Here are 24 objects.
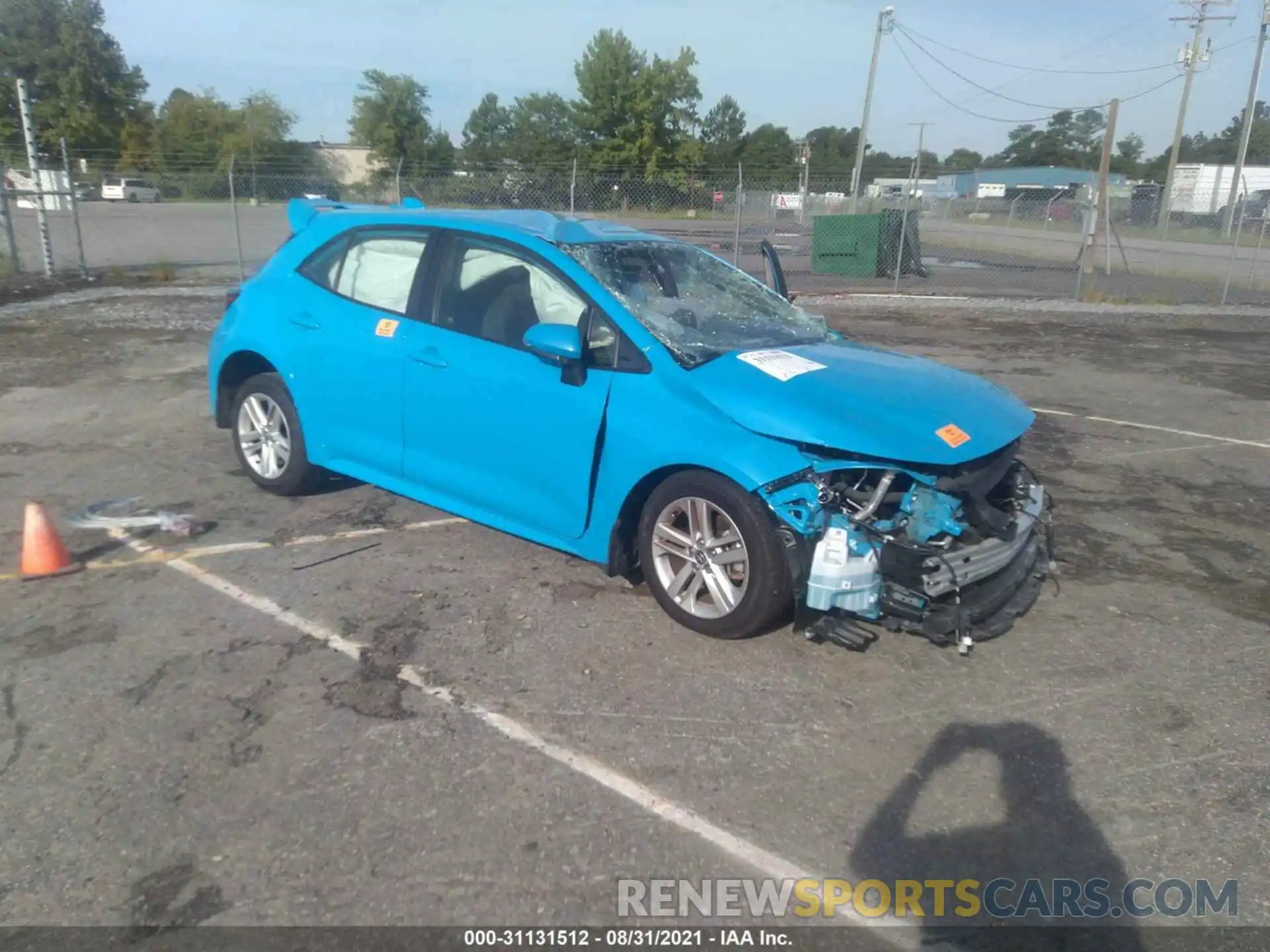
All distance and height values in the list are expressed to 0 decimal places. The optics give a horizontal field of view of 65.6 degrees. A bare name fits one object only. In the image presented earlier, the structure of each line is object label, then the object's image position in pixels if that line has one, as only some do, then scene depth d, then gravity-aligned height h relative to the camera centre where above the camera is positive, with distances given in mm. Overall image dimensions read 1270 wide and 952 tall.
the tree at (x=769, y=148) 68125 +3154
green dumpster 21750 -1066
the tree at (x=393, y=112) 58344 +3970
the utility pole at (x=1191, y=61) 38969 +5744
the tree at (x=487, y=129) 55916 +3594
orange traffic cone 4730 -1767
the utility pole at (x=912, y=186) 17830 +184
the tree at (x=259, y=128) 50106 +3248
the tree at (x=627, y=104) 58969 +4832
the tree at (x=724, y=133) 66688 +4277
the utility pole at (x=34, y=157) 14766 +154
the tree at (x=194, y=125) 60884 +3149
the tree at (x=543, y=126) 57125 +3538
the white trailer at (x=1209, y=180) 51750 +1526
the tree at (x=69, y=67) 66500 +6755
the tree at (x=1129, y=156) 75688 +3713
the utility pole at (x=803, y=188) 26281 +132
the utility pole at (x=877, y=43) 30219 +4534
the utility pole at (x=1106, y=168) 20312 +690
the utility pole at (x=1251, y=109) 33175 +3302
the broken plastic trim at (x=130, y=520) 5375 -1873
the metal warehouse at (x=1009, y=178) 54375 +1264
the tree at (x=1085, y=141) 80875 +5033
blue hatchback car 3922 -994
